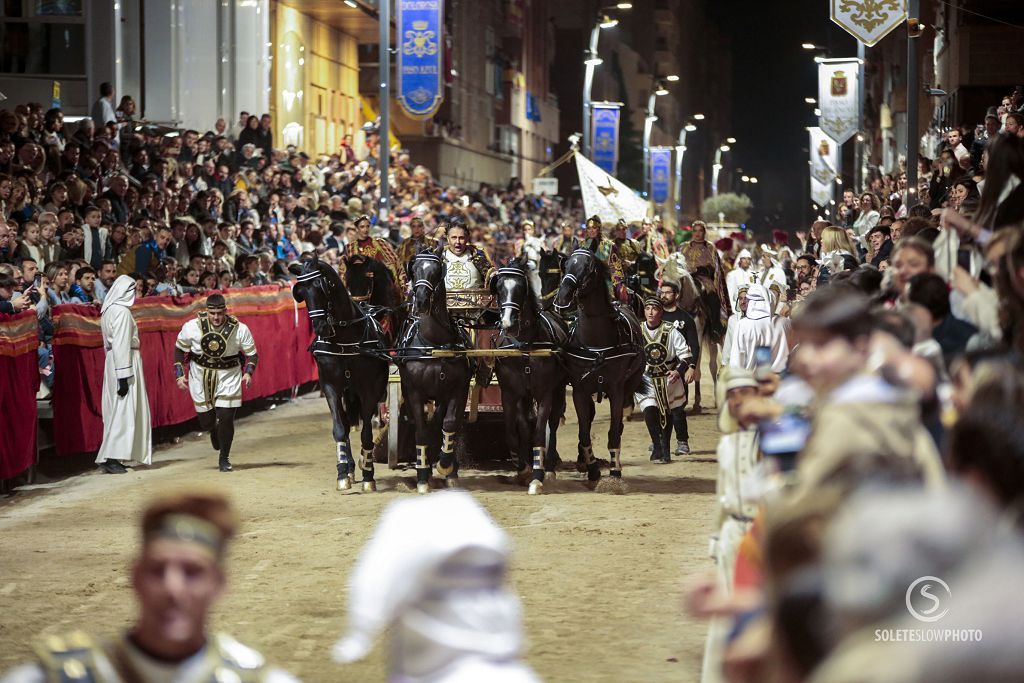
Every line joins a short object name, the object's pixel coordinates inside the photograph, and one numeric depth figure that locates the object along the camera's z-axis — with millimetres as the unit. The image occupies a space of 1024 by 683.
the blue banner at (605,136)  55500
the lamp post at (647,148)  77862
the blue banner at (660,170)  78750
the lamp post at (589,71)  46344
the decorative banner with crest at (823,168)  52438
